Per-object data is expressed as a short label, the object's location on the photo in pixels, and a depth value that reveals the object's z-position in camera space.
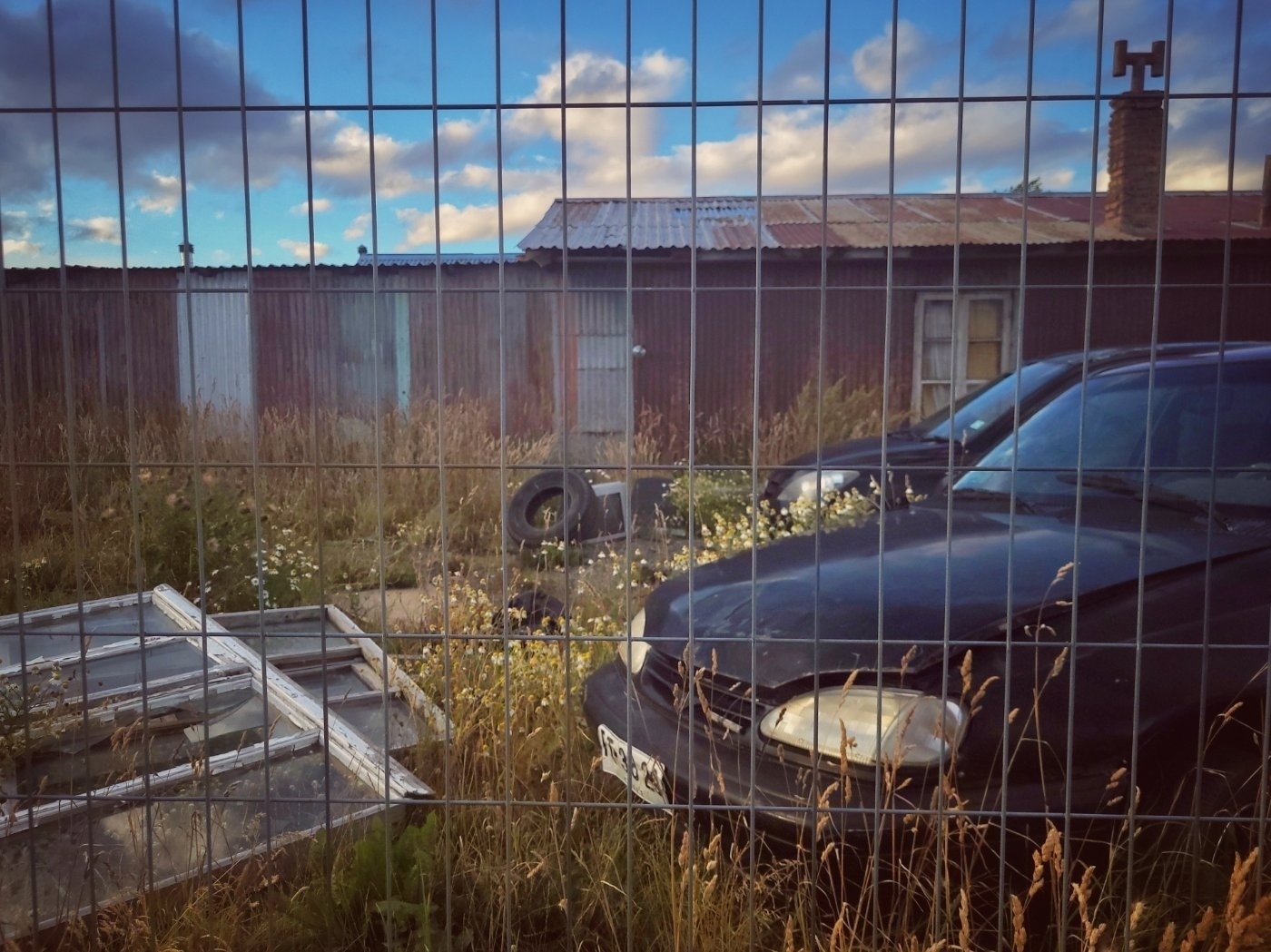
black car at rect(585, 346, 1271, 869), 2.21
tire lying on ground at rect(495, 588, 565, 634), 3.60
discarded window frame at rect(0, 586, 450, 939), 2.43
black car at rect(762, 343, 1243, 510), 3.17
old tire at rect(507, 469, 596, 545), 4.43
